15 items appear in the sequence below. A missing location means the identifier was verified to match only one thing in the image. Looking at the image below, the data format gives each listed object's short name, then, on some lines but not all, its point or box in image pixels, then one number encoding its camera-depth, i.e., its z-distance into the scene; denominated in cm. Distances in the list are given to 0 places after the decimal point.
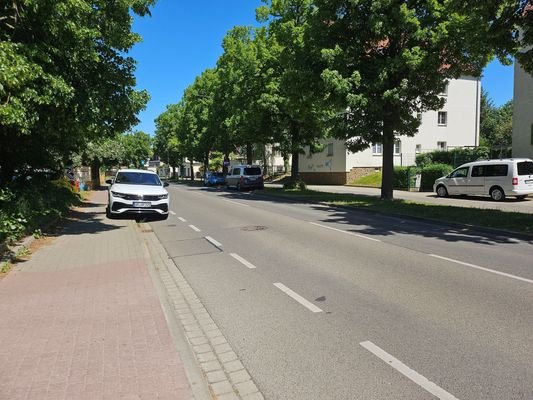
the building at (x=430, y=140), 4072
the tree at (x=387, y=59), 1770
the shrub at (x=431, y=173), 2853
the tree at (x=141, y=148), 11449
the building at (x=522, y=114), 2609
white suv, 1533
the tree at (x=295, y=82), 2014
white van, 2119
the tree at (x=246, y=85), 3073
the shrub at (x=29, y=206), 979
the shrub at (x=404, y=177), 3031
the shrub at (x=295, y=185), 3250
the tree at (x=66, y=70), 869
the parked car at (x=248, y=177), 3619
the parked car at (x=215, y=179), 5022
